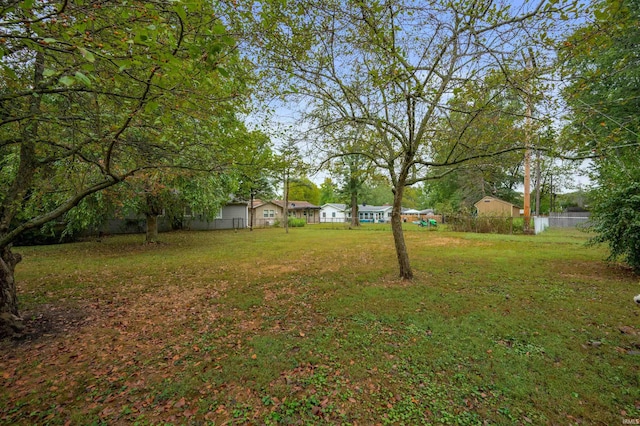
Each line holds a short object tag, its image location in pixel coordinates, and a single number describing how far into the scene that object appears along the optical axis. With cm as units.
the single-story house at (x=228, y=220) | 2091
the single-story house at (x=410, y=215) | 4079
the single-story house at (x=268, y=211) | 2920
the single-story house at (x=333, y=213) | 4199
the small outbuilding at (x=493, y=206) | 2380
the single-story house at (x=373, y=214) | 4403
